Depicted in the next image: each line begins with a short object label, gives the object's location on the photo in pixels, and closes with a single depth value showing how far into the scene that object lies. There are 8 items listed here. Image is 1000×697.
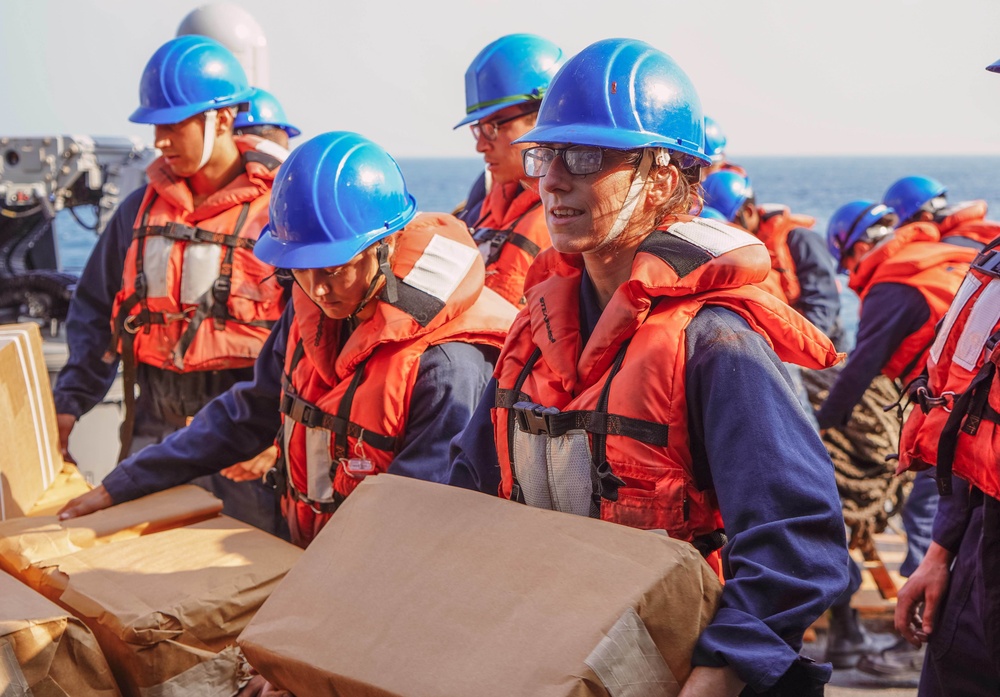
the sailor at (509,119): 4.34
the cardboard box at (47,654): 2.13
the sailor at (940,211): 5.22
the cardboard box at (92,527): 2.69
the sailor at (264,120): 6.14
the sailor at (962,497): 2.53
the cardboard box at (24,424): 3.17
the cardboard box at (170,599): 2.30
